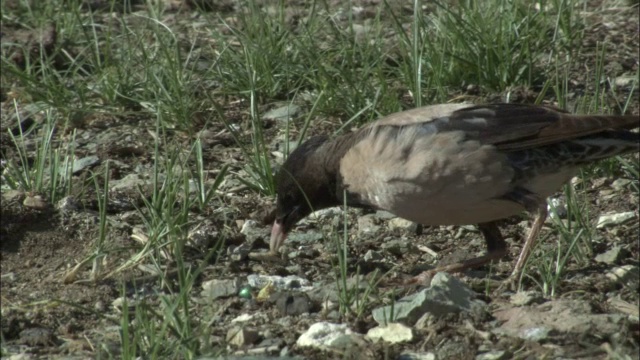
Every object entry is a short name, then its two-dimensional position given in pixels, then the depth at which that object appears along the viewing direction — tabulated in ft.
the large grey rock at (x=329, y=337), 30.86
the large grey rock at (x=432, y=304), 32.22
